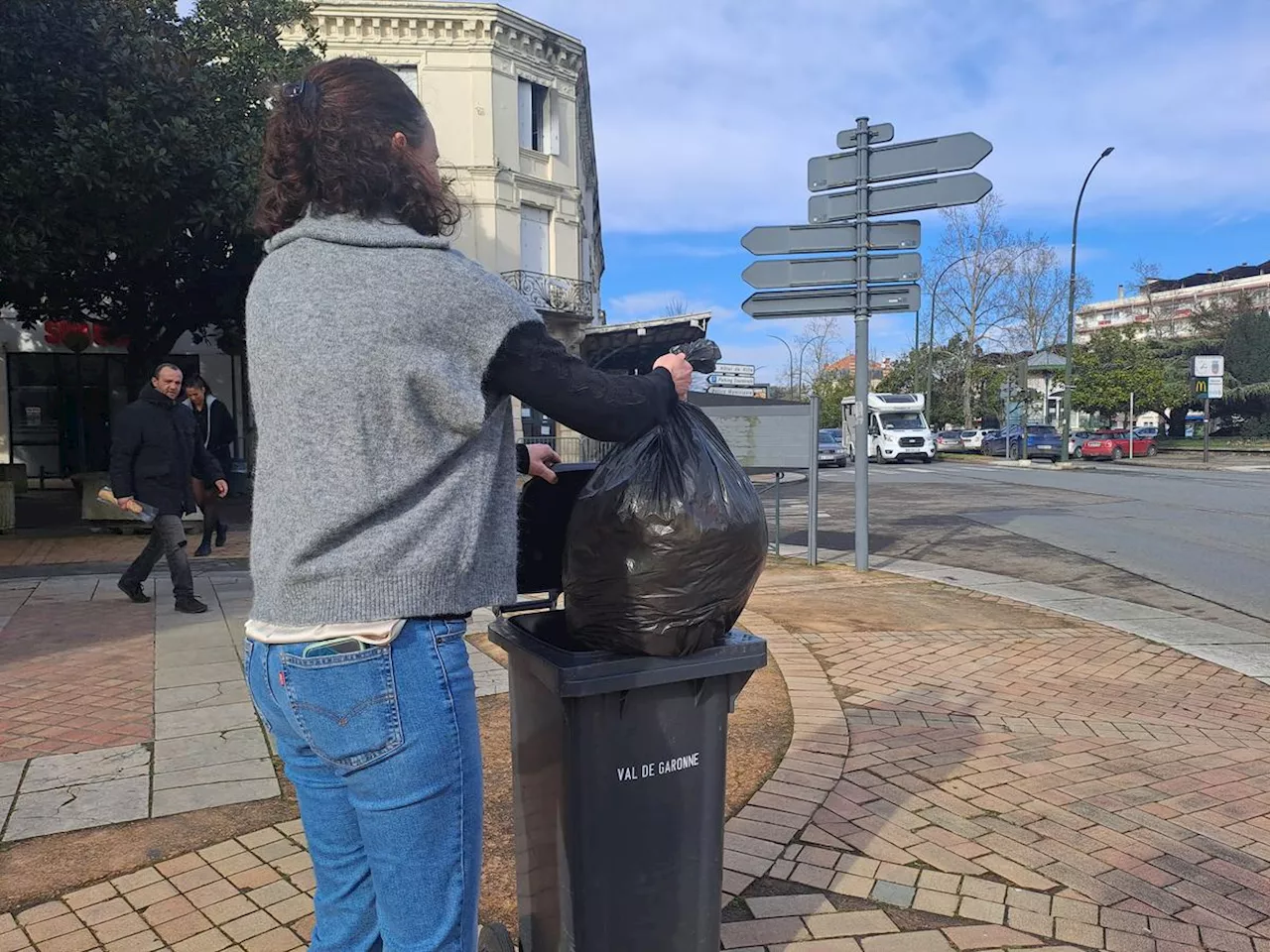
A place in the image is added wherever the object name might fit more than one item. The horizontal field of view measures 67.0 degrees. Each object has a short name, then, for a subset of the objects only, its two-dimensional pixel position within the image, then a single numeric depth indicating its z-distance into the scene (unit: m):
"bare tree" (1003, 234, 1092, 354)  51.88
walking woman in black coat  9.71
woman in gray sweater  1.45
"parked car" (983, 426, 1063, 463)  38.06
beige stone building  26.42
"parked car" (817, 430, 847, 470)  33.09
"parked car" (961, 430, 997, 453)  47.16
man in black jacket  6.75
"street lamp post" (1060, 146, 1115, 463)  30.21
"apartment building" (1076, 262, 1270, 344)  59.72
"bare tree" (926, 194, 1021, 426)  51.34
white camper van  35.81
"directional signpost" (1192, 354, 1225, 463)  36.78
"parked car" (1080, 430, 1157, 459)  38.22
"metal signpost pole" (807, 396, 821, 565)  8.87
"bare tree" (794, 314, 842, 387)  68.38
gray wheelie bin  1.92
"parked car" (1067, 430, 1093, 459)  39.09
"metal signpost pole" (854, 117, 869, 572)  8.41
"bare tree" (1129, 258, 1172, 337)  58.84
